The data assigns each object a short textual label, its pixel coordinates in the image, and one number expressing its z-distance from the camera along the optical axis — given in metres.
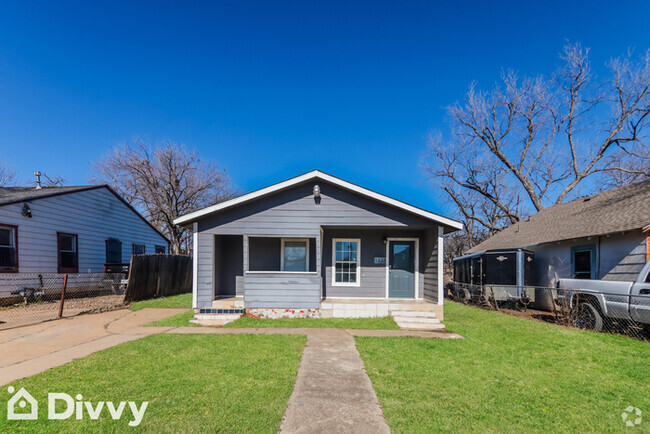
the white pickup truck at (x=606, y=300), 6.38
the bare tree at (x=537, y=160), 19.69
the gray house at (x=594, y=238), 9.23
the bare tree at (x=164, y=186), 23.55
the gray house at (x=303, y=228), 8.77
